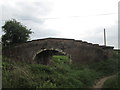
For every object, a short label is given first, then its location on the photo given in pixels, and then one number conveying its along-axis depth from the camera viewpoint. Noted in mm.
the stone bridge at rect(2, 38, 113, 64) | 10070
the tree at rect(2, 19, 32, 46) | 13475
